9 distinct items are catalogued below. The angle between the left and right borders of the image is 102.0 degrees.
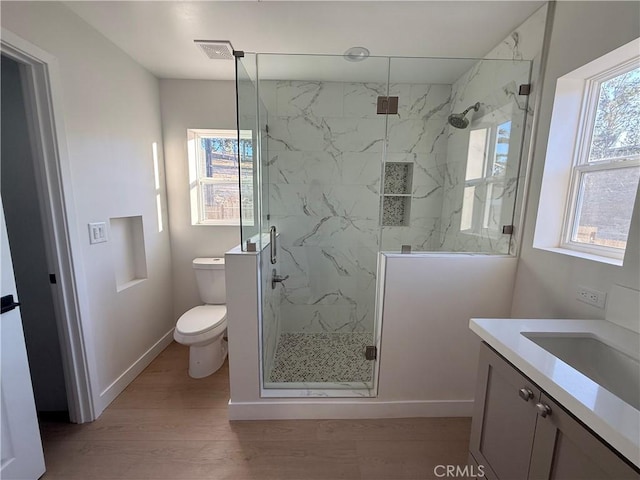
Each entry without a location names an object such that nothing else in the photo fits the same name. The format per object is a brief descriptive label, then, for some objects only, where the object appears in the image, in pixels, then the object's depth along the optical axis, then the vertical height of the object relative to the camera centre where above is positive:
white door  1.19 -0.96
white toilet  2.02 -1.00
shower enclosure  1.85 +0.18
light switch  1.72 -0.24
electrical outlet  1.20 -0.43
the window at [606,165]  1.22 +0.21
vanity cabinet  0.69 -0.75
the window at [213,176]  2.58 +0.23
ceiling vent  1.76 +1.06
